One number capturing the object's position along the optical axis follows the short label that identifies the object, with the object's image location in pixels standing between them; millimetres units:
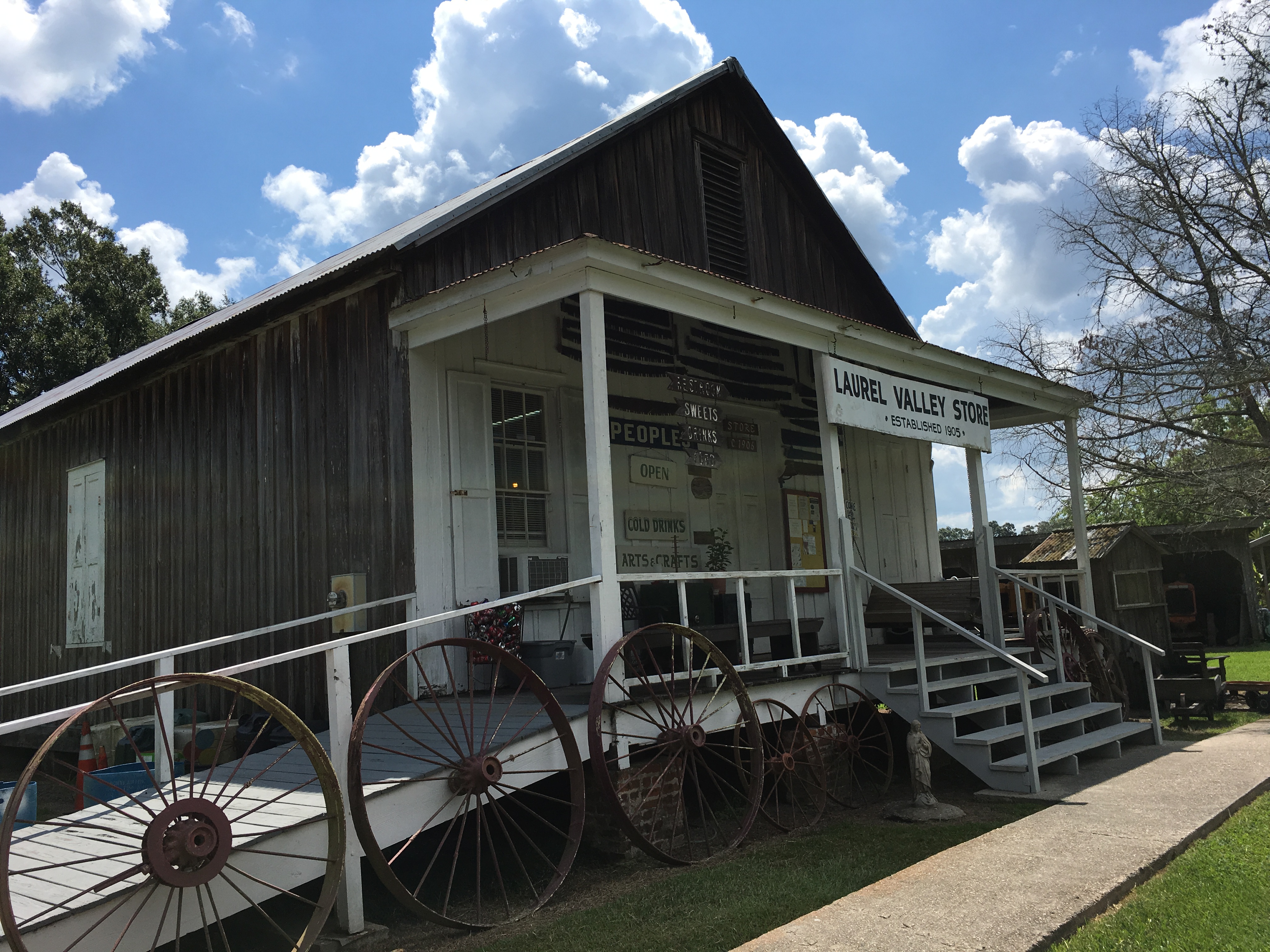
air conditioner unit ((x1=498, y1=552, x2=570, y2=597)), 7953
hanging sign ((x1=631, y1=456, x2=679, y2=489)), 9414
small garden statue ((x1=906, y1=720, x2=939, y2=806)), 7066
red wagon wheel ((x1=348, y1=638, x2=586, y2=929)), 4910
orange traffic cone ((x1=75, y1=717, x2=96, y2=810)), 7191
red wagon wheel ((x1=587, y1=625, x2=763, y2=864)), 5891
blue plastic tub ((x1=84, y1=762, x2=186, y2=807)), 6000
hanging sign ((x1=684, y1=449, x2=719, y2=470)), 7496
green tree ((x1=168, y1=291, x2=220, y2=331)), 27812
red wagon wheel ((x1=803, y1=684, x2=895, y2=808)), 7637
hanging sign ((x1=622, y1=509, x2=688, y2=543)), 9305
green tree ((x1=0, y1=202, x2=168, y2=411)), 24609
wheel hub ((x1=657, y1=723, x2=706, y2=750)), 6227
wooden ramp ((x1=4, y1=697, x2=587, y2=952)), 3926
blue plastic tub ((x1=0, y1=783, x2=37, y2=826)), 5562
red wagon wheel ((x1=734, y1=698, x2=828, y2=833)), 7039
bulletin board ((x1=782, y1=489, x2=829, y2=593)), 10914
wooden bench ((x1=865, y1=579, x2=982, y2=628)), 9812
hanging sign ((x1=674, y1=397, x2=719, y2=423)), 7492
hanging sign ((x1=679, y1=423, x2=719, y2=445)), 7398
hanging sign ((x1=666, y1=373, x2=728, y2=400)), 7453
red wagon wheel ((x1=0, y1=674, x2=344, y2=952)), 3885
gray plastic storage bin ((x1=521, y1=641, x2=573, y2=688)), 7051
